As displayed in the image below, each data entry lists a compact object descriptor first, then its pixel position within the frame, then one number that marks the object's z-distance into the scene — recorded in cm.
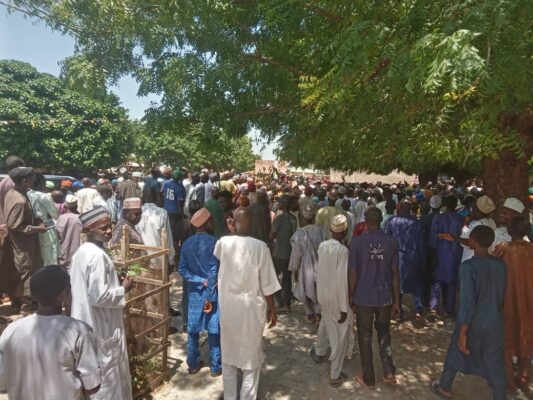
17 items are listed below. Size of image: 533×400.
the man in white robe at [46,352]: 204
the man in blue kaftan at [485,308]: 339
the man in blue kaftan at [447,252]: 574
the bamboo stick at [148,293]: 342
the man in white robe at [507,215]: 439
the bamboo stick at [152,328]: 362
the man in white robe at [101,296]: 278
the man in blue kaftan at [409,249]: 588
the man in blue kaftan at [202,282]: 406
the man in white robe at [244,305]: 347
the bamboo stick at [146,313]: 378
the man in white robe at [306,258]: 549
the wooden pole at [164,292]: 391
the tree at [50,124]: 2102
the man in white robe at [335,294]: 410
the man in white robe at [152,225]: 544
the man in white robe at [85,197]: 795
